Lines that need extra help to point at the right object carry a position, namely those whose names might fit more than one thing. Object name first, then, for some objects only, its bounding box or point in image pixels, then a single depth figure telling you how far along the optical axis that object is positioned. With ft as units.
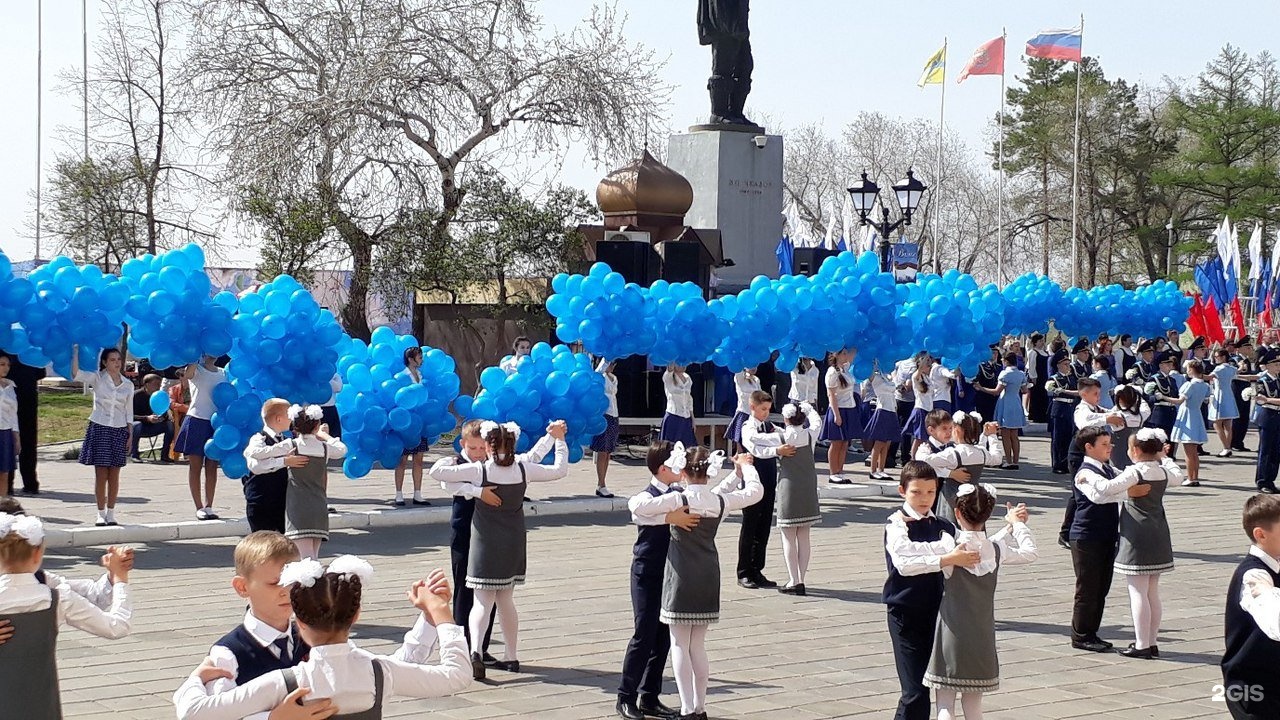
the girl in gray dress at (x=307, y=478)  32.55
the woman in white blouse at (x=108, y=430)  42.55
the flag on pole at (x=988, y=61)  156.15
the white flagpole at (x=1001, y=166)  156.15
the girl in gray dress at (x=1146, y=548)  30.12
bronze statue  87.25
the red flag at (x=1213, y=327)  107.65
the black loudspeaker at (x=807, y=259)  79.36
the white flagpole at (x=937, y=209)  170.38
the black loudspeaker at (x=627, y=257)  69.41
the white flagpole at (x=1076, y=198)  167.22
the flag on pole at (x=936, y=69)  161.27
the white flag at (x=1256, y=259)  123.65
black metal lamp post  67.62
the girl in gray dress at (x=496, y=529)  27.96
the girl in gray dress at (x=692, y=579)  24.59
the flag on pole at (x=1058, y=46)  158.71
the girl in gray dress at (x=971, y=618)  21.76
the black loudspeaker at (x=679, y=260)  71.05
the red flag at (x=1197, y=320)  108.68
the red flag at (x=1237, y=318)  110.01
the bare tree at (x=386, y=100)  80.74
